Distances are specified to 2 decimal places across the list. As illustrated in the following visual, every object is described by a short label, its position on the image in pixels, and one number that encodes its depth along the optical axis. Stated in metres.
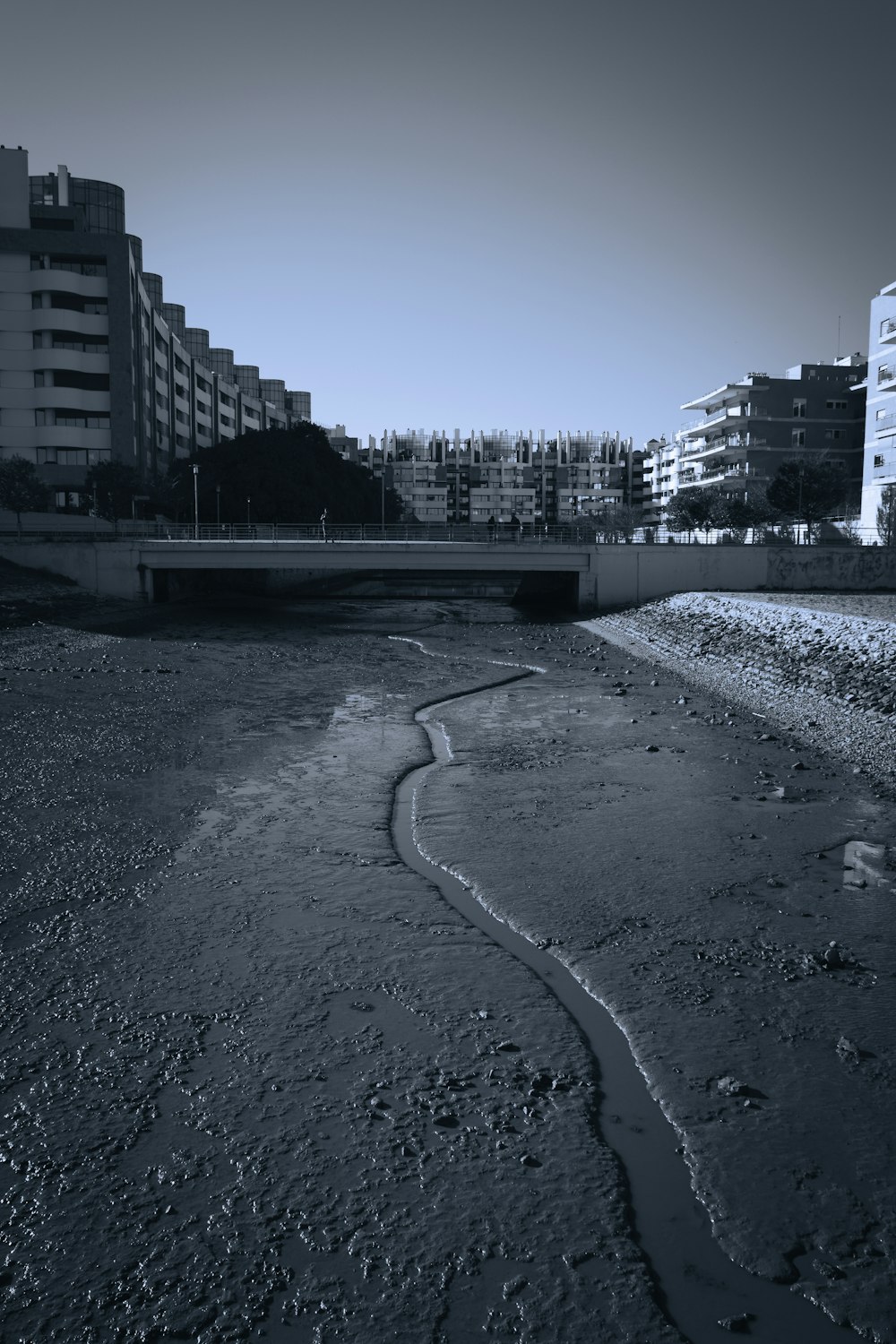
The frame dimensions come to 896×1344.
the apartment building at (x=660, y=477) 116.75
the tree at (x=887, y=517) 53.25
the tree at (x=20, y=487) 58.94
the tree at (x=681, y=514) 71.44
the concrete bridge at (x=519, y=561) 49.16
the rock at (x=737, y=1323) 4.57
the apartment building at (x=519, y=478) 153.25
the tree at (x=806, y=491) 66.00
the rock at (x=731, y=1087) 6.46
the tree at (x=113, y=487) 65.44
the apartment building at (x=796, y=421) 88.19
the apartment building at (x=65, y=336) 71.81
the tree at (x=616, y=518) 110.31
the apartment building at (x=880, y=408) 62.03
